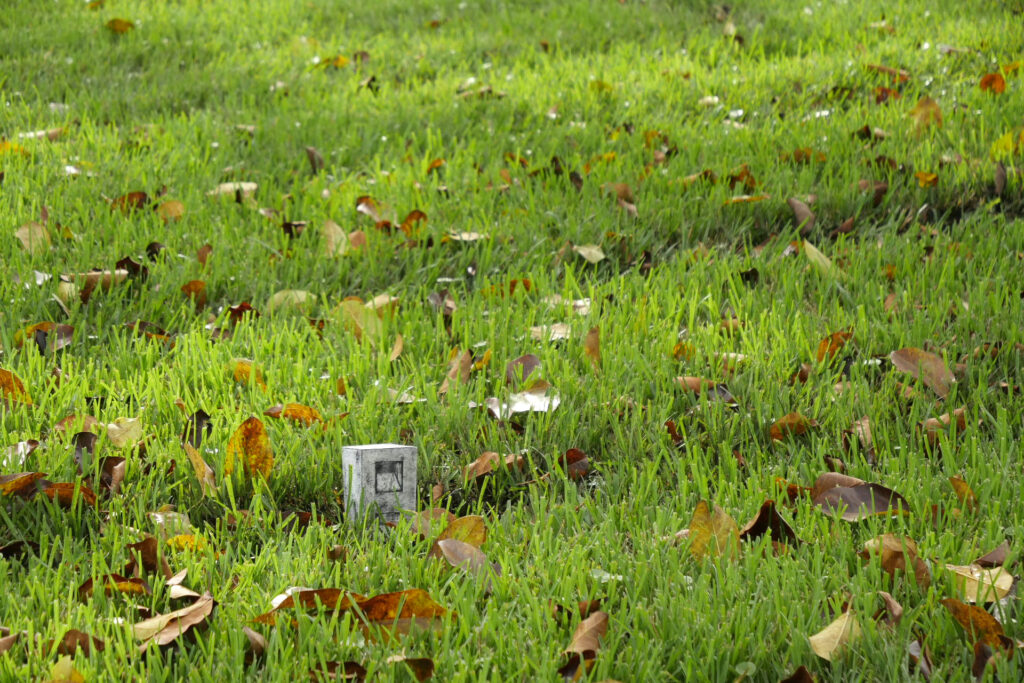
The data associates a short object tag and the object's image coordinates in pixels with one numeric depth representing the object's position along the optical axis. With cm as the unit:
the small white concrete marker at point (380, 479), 346
